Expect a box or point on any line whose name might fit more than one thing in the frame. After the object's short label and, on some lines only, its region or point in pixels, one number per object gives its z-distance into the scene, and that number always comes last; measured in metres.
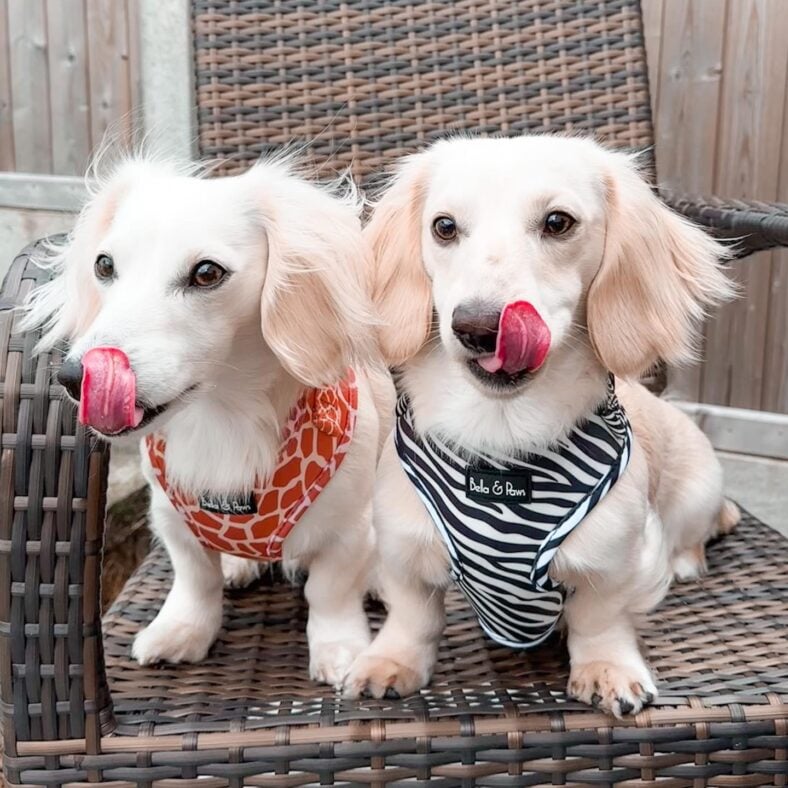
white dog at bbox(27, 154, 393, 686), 1.12
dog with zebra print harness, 1.17
